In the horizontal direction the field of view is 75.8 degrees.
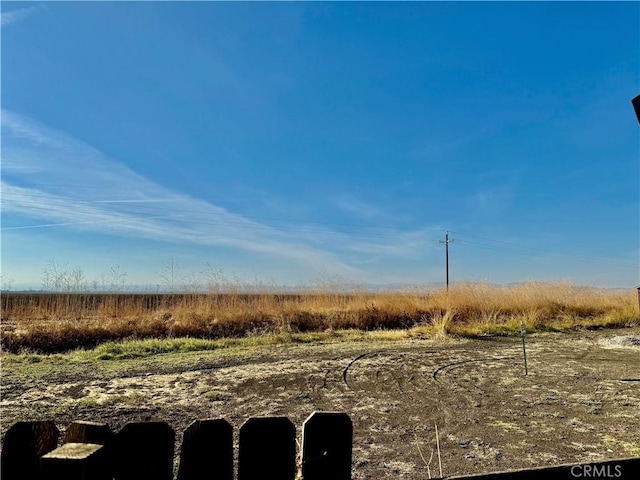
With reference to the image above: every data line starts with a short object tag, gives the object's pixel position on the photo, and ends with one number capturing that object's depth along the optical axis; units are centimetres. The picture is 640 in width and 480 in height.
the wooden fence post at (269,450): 100
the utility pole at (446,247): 2740
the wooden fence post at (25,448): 96
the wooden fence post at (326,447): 99
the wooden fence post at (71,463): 86
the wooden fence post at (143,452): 99
